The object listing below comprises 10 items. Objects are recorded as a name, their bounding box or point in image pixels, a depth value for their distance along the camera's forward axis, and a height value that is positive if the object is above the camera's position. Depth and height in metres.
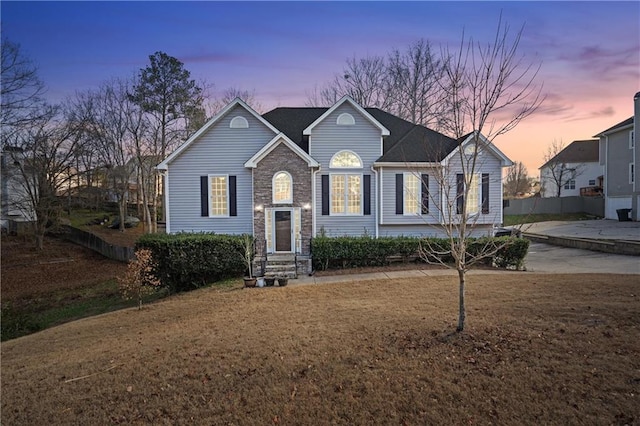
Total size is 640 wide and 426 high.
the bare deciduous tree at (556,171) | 43.31 +3.86
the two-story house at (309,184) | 15.26 +0.89
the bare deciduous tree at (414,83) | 27.62 +9.89
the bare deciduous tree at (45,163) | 22.48 +3.00
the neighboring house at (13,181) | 22.31 +1.99
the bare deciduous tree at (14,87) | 17.94 +6.45
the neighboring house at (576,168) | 43.16 +4.10
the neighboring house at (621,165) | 26.61 +2.86
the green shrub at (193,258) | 12.89 -2.01
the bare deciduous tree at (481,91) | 5.66 +1.91
